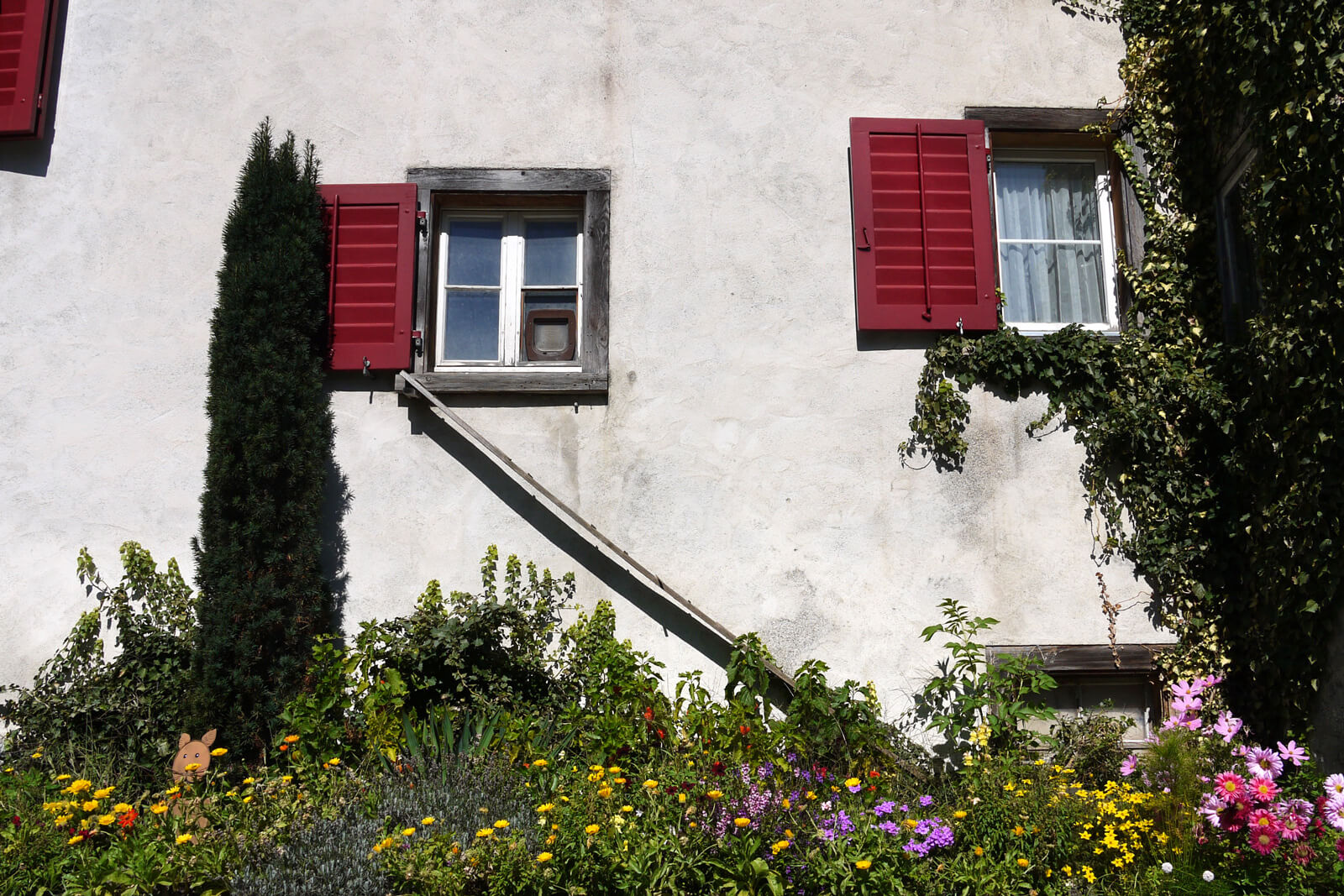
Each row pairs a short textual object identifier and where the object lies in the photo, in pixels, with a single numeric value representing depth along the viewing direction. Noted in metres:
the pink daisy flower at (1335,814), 3.44
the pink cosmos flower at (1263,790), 3.60
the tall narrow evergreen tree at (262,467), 4.64
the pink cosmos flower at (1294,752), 3.95
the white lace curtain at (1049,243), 5.58
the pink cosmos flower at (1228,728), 4.14
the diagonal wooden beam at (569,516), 5.00
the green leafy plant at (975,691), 4.74
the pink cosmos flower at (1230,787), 3.61
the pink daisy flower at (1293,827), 3.45
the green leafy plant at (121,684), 4.75
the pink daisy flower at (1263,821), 3.49
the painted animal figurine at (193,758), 4.44
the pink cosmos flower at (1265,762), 3.83
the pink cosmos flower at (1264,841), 3.44
